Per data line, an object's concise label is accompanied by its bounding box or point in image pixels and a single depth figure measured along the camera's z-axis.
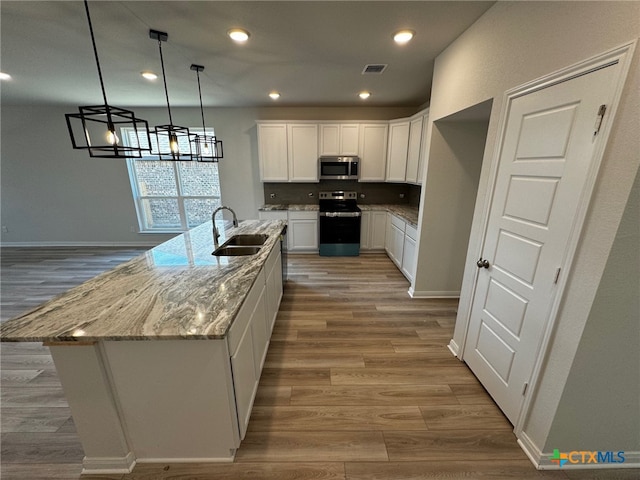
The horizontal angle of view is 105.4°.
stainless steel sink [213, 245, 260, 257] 2.43
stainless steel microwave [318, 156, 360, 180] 4.50
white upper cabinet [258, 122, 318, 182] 4.41
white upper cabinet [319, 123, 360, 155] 4.43
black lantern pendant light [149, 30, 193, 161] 2.02
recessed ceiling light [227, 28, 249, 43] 1.98
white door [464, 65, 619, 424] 1.13
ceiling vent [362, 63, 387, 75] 2.66
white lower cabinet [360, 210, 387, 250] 4.59
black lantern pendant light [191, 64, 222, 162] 2.70
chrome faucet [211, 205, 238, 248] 2.43
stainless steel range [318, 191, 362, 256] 4.44
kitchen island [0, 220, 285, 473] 1.15
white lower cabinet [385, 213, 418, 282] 3.36
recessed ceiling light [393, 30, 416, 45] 2.00
